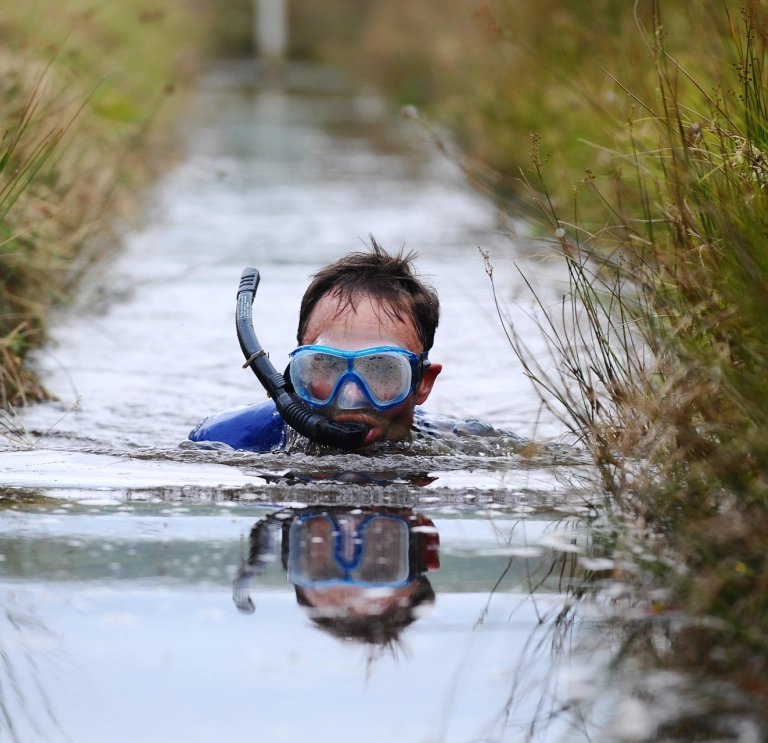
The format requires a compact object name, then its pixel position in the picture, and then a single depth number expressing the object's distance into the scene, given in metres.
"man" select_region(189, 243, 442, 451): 8.03
